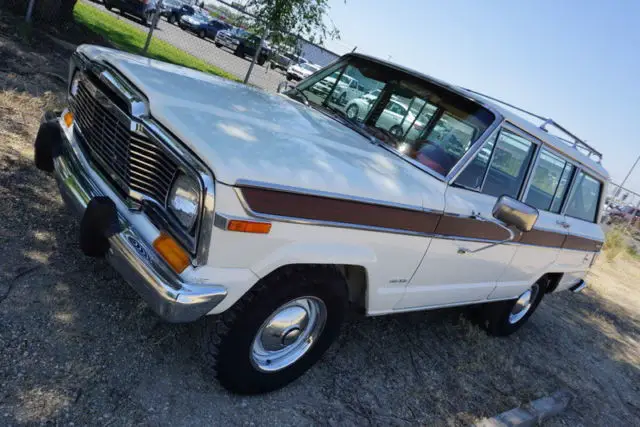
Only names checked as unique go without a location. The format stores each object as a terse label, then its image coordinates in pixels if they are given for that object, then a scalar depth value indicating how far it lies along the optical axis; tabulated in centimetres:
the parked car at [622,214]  2262
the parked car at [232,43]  2035
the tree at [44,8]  797
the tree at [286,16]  894
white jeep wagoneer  233
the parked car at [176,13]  2554
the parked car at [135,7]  1705
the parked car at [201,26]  2530
